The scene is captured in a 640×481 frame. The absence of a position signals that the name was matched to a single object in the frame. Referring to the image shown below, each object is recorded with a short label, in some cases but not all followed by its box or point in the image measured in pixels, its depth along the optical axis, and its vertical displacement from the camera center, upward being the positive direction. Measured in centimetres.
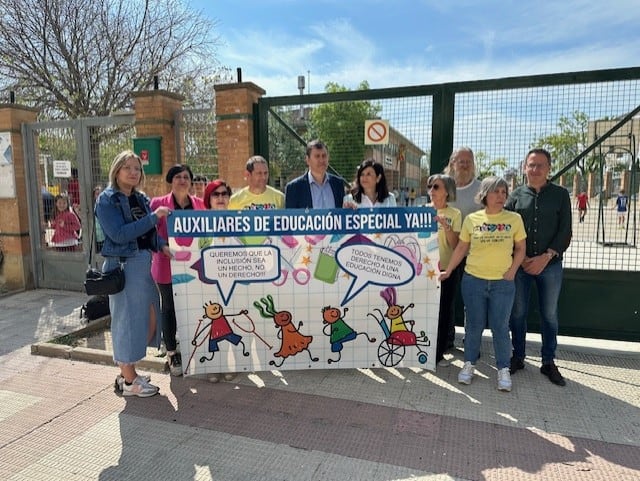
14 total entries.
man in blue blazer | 406 +3
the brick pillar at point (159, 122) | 618 +95
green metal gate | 447 +28
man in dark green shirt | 374 -42
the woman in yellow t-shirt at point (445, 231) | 388 -36
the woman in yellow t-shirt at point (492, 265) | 359 -62
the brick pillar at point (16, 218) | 743 -42
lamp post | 3479 +852
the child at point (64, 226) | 734 -55
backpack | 562 -145
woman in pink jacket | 399 -64
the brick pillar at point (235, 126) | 556 +81
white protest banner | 376 -82
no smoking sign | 486 +62
